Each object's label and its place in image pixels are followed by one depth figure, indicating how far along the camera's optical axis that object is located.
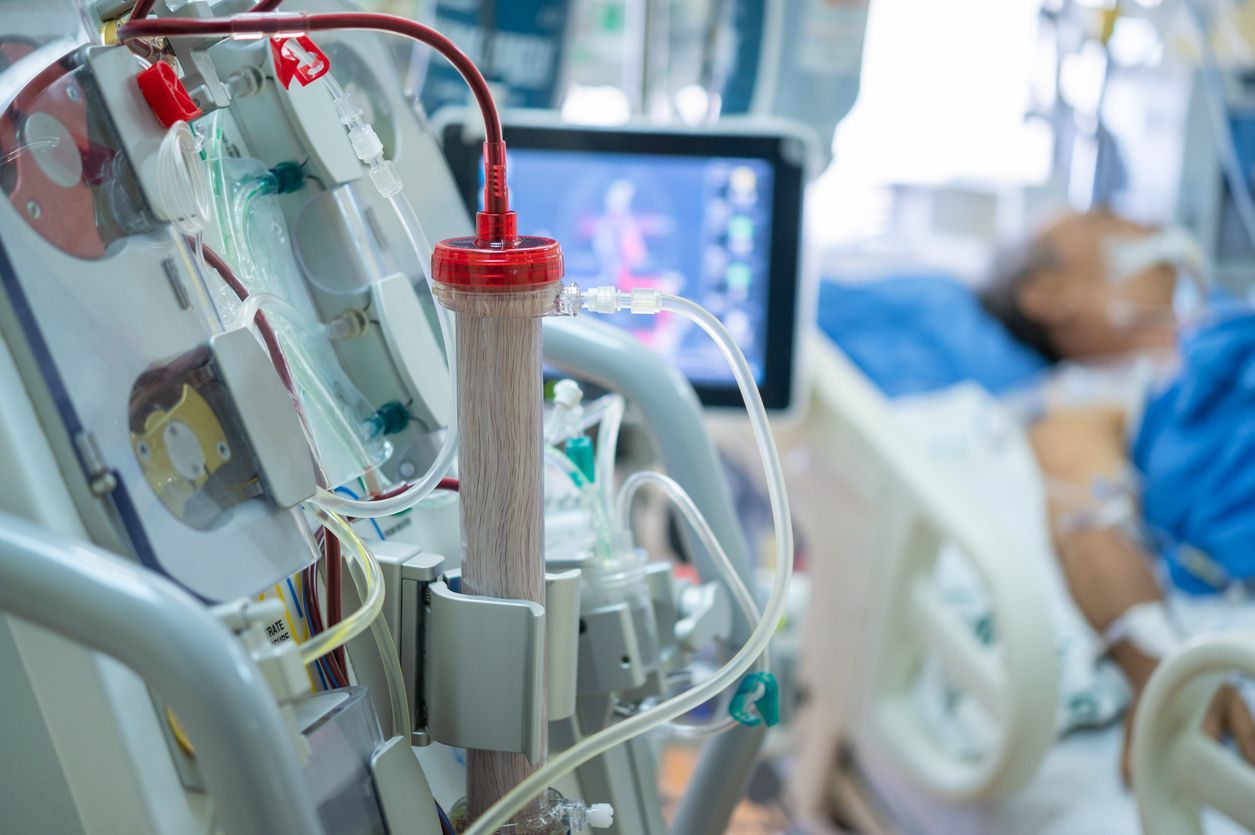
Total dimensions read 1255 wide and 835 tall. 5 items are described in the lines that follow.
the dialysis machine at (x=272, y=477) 0.53
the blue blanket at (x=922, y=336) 2.70
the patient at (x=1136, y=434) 2.03
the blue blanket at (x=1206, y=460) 2.04
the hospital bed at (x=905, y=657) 1.58
